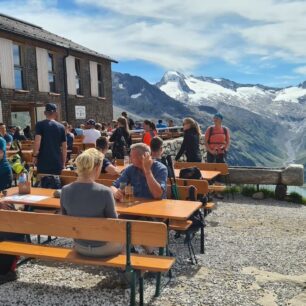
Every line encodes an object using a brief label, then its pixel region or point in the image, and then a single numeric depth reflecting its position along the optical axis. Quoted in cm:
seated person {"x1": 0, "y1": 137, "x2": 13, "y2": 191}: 470
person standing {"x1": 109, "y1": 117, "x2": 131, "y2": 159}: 796
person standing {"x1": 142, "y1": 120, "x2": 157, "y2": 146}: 794
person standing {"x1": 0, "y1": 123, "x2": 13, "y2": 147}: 915
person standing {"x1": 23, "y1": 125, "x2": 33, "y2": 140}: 1428
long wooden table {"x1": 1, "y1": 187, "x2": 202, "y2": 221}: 363
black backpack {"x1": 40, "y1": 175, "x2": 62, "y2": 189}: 513
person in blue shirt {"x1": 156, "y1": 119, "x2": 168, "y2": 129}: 1407
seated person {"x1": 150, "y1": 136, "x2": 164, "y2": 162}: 461
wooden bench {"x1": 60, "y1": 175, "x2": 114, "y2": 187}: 512
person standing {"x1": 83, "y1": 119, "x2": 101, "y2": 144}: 915
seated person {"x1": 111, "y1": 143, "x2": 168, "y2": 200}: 397
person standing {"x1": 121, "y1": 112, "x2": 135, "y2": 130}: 1382
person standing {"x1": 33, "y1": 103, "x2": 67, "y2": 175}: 548
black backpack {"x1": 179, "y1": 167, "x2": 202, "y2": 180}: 542
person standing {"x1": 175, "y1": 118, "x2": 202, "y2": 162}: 692
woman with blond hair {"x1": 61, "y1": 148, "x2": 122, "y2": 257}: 316
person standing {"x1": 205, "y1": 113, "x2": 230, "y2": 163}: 771
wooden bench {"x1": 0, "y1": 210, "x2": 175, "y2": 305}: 302
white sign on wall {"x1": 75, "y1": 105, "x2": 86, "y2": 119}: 1846
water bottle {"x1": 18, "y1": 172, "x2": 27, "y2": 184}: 438
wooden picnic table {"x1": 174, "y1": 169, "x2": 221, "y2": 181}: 593
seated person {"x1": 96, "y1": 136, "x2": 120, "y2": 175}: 515
